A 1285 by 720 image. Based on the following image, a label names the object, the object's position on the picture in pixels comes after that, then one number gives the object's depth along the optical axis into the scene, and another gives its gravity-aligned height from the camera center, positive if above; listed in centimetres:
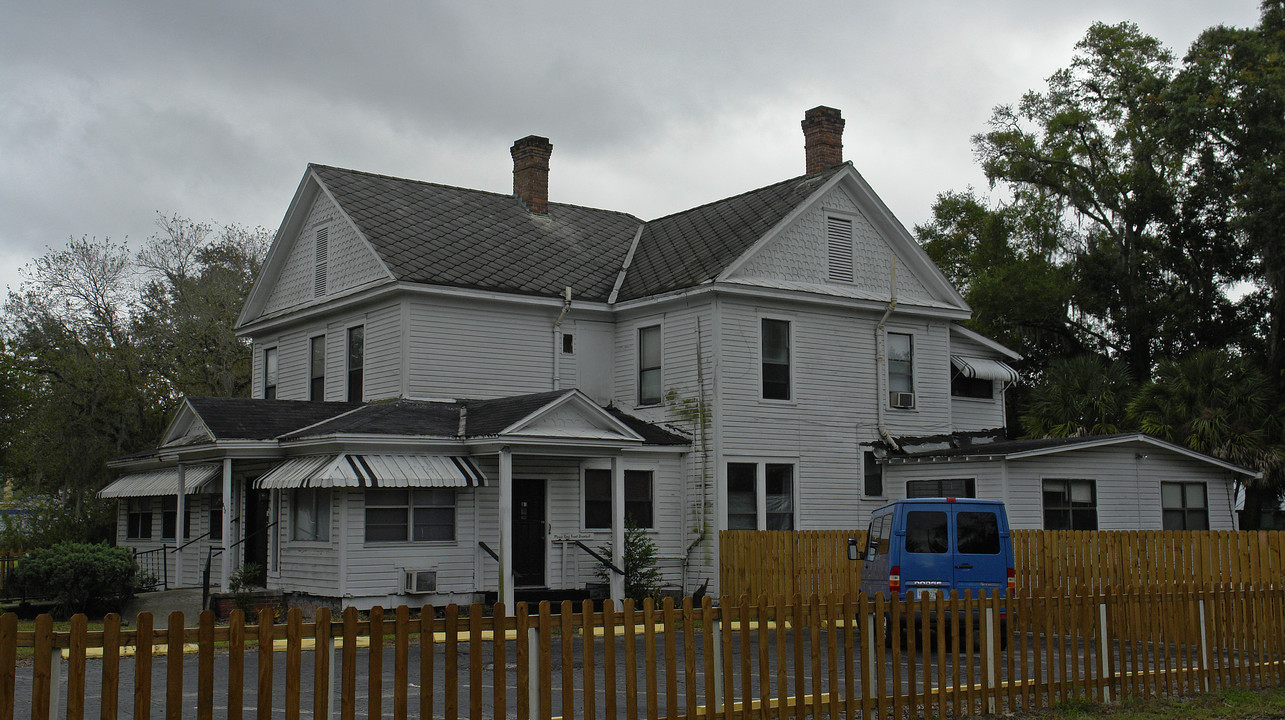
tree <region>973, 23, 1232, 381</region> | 4006 +1089
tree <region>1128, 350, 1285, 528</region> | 2892 +242
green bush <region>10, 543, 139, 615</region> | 2125 -101
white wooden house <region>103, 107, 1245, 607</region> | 2089 +200
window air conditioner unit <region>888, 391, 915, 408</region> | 2584 +238
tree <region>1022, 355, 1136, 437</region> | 3156 +276
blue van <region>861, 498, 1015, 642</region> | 1661 -45
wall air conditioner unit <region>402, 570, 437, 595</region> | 2058 -109
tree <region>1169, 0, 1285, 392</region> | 3512 +1104
